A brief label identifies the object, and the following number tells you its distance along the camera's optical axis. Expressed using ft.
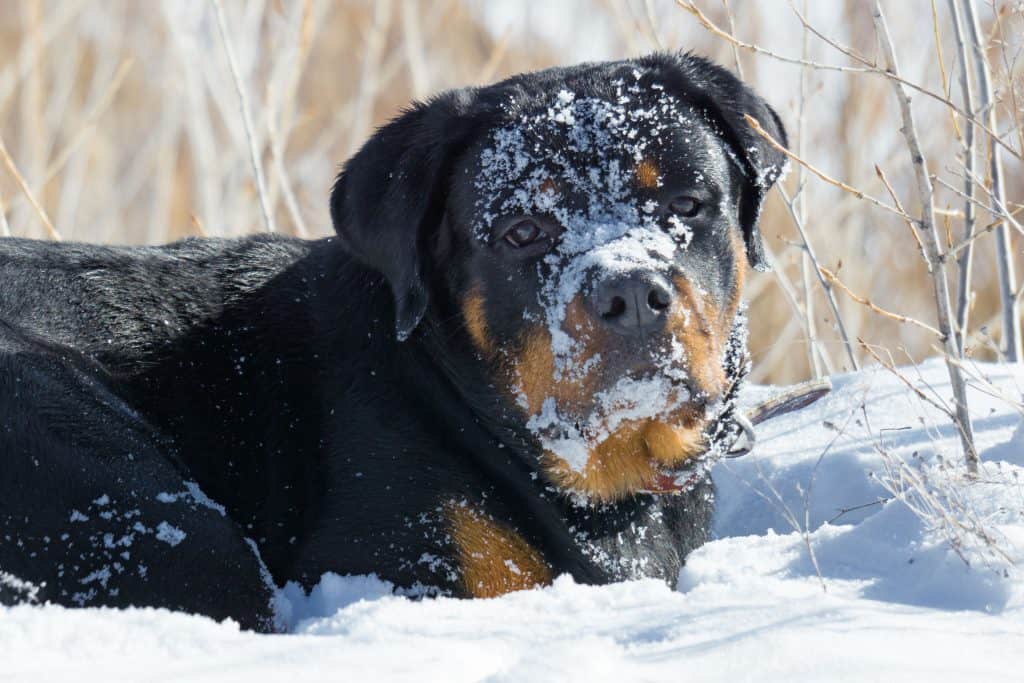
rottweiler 17.54
